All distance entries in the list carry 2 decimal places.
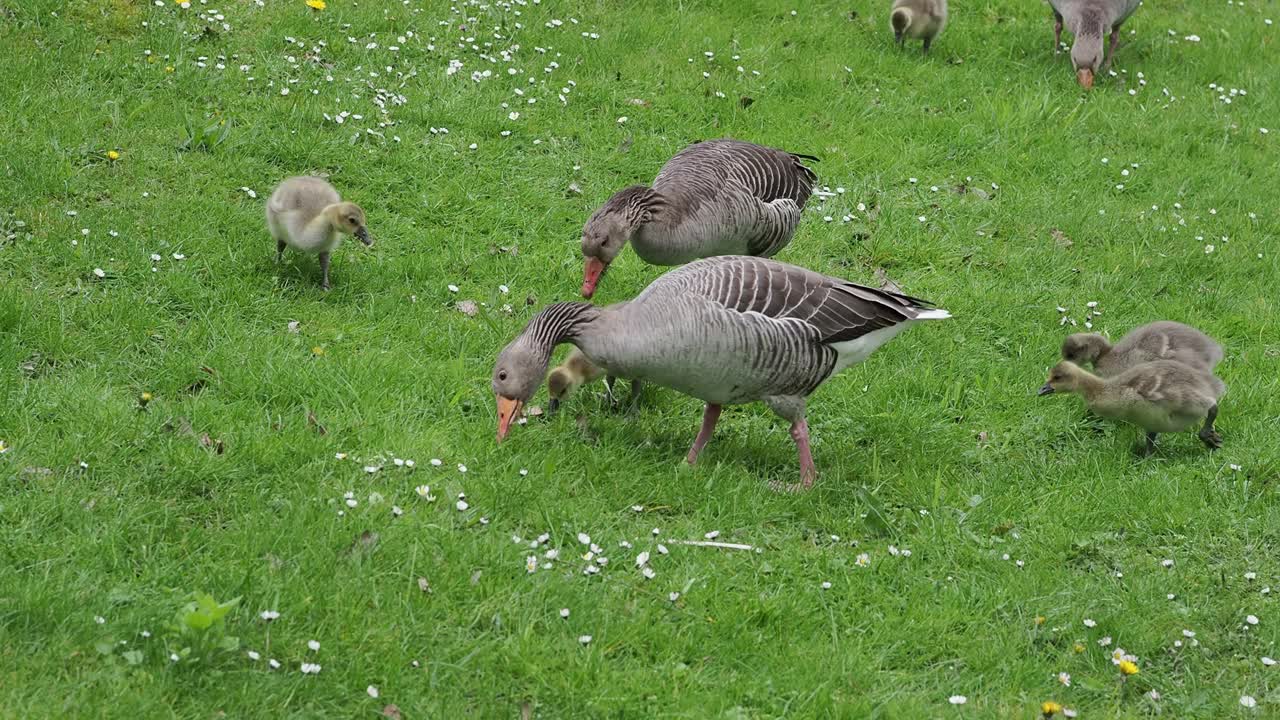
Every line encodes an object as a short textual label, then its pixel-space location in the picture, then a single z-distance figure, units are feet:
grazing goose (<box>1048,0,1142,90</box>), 77.51
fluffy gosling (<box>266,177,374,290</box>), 49.37
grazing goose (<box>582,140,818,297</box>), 48.52
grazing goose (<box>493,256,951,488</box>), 40.57
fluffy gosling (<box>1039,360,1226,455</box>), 44.70
